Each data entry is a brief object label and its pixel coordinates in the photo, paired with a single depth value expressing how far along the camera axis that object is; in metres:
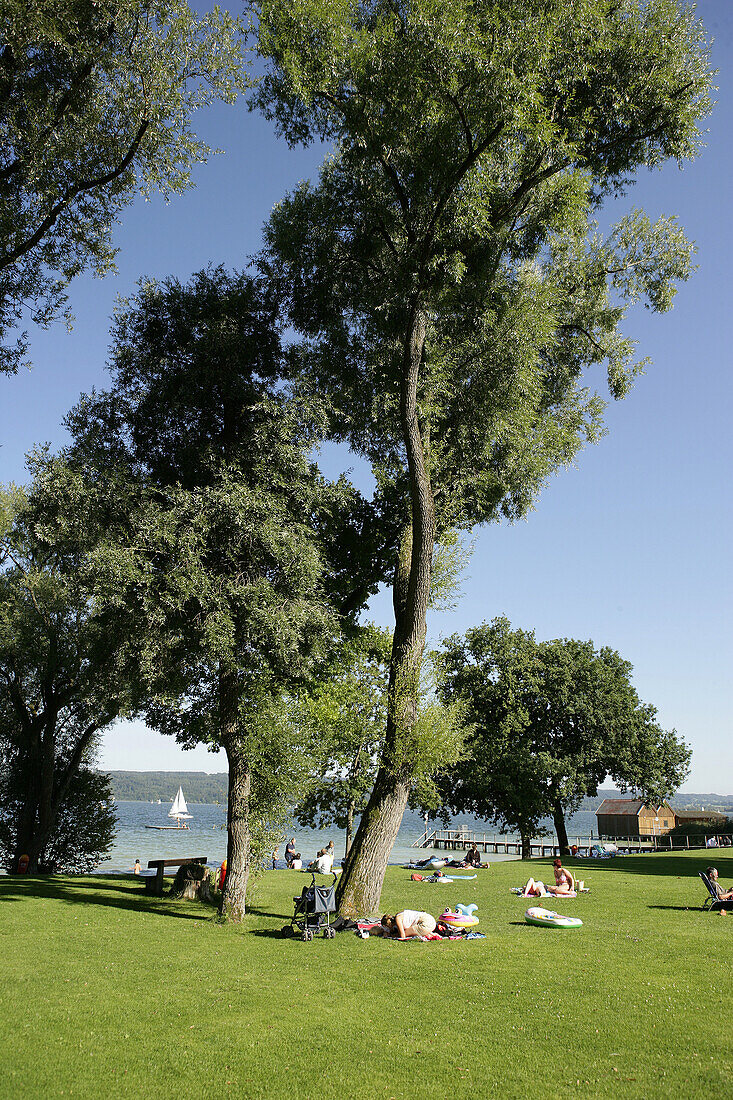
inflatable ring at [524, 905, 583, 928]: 14.72
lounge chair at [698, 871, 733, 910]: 16.62
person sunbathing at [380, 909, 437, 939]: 13.84
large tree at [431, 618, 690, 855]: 42.06
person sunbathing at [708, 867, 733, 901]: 16.69
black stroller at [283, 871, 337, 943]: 14.08
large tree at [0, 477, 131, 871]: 26.78
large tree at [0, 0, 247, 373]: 11.63
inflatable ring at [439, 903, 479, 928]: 14.34
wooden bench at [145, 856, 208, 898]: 21.84
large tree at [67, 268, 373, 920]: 15.95
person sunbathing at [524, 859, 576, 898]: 19.55
